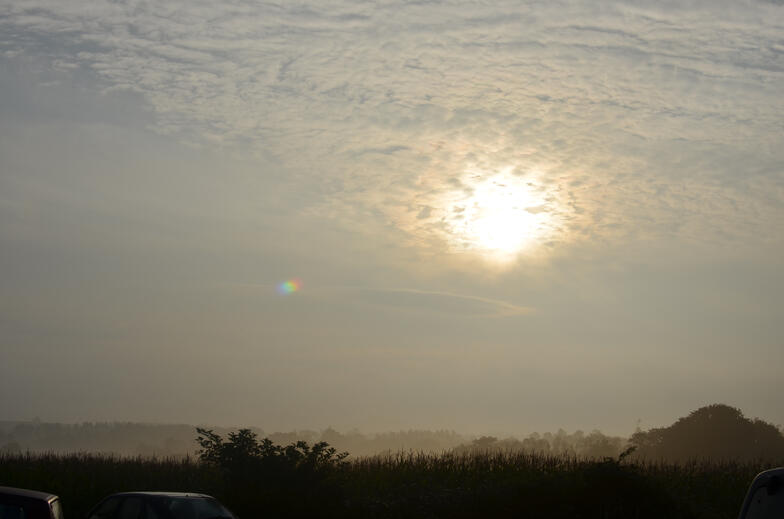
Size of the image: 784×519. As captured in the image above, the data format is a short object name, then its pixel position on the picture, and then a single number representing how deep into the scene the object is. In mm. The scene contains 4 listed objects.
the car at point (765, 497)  8125
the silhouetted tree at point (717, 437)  87062
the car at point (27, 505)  12297
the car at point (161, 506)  14681
